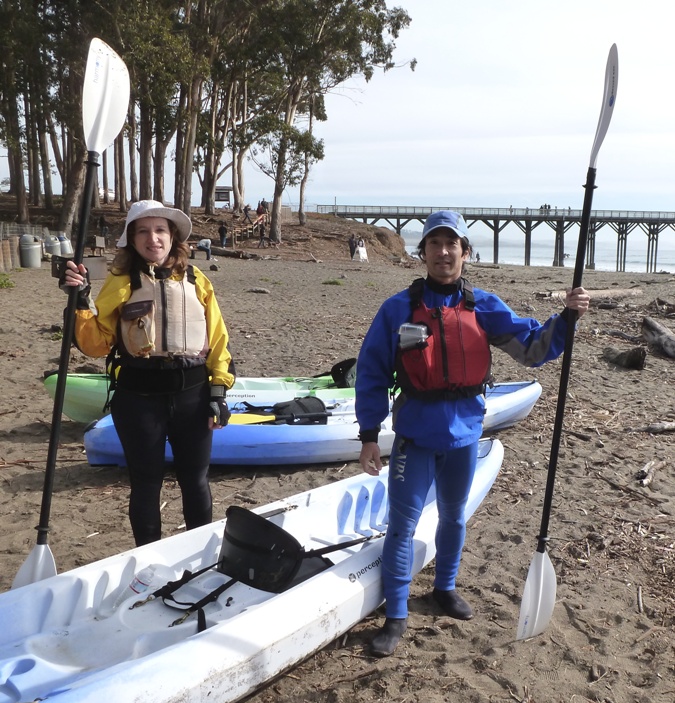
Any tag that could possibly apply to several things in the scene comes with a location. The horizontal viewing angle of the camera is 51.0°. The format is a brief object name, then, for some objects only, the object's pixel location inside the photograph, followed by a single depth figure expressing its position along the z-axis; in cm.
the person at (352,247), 2824
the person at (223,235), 2520
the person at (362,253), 2672
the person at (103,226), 2378
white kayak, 221
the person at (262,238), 2731
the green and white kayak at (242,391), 543
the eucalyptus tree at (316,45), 2516
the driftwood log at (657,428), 569
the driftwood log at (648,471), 465
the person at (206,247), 2134
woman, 280
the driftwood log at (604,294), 1414
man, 268
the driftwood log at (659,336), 868
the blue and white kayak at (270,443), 462
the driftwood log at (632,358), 786
